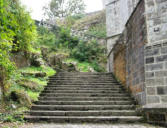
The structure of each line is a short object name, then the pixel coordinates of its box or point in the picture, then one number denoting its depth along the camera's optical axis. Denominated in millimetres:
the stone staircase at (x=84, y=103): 4609
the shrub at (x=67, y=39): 17344
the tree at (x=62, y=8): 25078
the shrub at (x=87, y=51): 16094
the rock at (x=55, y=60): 12969
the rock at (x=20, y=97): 5161
